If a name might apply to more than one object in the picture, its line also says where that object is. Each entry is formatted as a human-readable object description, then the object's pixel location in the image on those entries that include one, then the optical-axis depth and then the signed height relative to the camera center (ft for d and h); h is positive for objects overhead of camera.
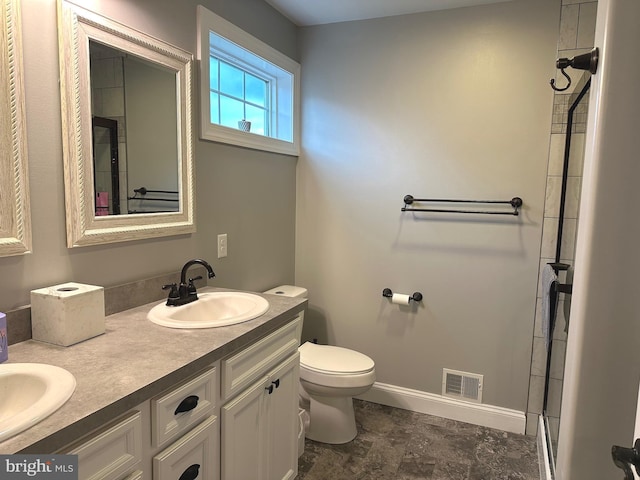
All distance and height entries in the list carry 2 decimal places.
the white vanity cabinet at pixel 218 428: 3.39 -2.25
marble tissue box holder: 4.25 -1.23
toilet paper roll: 8.87 -2.03
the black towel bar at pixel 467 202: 8.04 -0.04
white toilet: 7.59 -3.29
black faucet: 5.72 -1.30
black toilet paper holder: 8.93 -1.98
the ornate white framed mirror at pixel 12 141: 4.13 +0.46
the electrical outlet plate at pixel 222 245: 7.41 -0.86
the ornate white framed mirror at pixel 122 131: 4.81 +0.76
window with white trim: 6.83 +2.01
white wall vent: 8.76 -3.72
